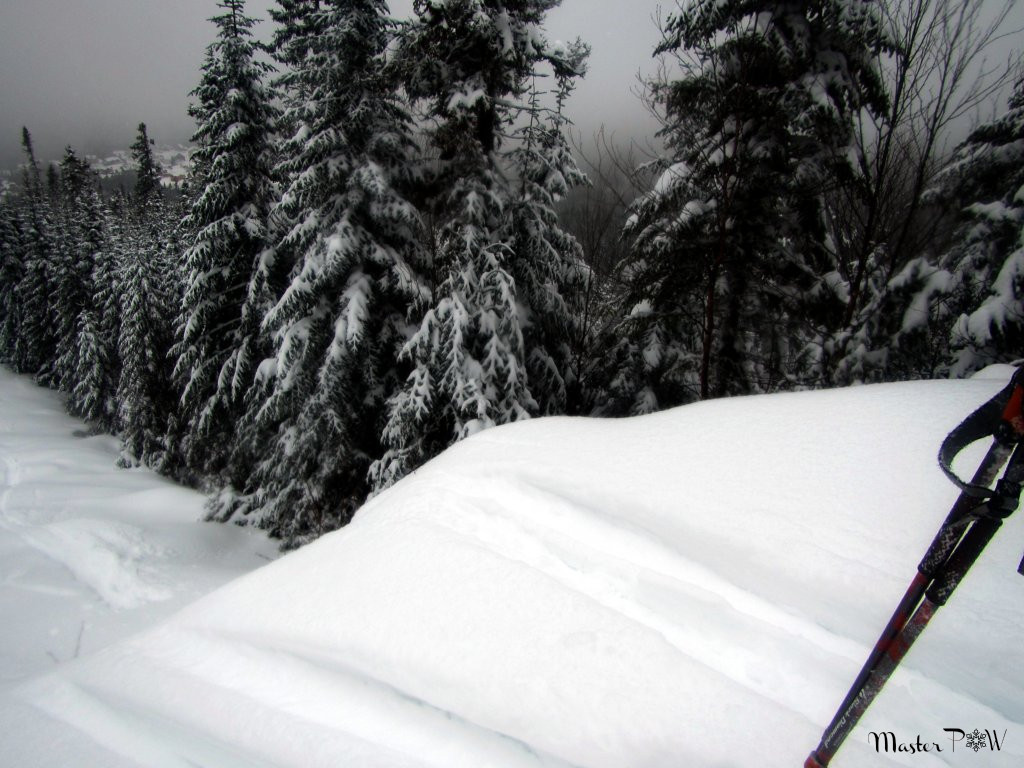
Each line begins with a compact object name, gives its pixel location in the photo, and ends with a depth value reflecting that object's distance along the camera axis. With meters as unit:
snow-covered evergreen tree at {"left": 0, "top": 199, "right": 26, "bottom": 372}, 36.44
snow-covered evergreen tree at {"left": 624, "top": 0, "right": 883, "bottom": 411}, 6.60
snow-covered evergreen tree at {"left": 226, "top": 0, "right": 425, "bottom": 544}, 8.73
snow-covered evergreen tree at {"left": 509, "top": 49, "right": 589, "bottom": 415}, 8.98
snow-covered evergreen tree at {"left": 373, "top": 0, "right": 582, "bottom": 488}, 8.05
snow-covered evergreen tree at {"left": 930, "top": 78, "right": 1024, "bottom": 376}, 5.50
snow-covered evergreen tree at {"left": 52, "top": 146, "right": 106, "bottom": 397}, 27.61
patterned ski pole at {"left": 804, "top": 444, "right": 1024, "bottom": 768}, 1.00
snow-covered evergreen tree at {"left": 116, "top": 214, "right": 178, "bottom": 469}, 20.75
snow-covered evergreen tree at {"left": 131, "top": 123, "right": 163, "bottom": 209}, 37.47
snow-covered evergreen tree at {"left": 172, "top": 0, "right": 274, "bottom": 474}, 11.75
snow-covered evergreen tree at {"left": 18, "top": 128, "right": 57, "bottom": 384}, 32.66
